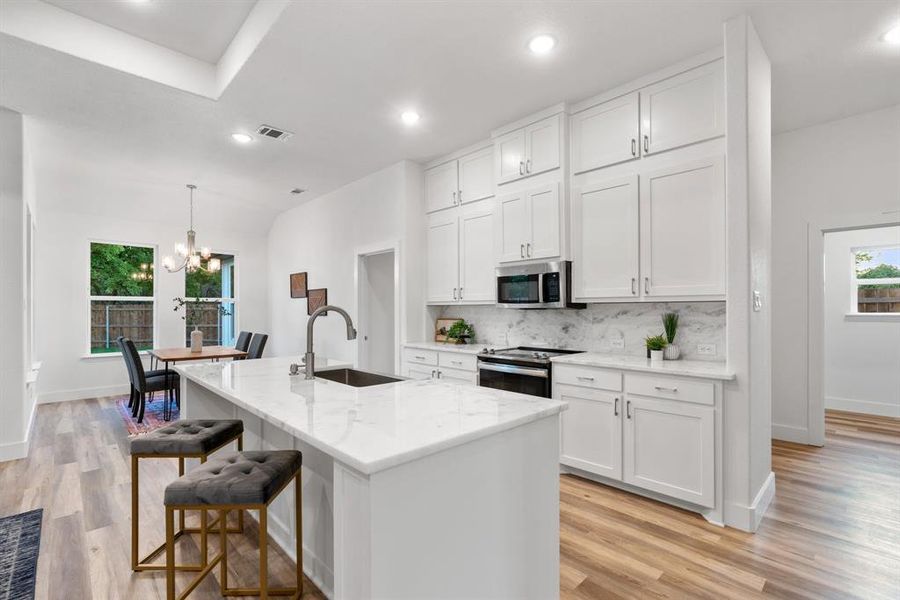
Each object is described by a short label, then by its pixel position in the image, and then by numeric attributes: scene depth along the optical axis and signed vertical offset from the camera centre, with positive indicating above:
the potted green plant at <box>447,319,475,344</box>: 4.62 -0.33
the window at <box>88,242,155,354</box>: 6.33 +0.11
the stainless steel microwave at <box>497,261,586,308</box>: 3.47 +0.13
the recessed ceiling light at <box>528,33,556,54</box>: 2.65 +1.59
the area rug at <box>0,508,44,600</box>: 1.99 -1.30
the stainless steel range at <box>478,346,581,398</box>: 3.29 -0.55
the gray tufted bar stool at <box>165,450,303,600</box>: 1.58 -0.69
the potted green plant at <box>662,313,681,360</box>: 3.07 -0.26
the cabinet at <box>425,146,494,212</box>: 4.32 +1.27
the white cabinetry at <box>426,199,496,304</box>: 4.27 +0.48
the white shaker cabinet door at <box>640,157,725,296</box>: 2.72 +0.46
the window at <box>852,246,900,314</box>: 5.05 +0.23
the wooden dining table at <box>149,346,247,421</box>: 5.04 -0.63
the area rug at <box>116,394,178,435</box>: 4.62 -1.32
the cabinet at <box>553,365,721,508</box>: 2.59 -0.90
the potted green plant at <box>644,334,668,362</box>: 2.99 -0.32
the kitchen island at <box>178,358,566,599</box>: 1.18 -0.58
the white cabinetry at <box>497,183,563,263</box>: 3.54 +0.66
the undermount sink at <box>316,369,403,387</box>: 2.59 -0.46
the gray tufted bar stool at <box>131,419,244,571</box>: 2.02 -0.67
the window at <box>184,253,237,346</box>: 7.29 -0.03
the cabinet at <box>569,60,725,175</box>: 2.76 +1.26
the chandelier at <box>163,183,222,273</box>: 5.52 +0.60
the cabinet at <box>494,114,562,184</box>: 3.55 +1.30
